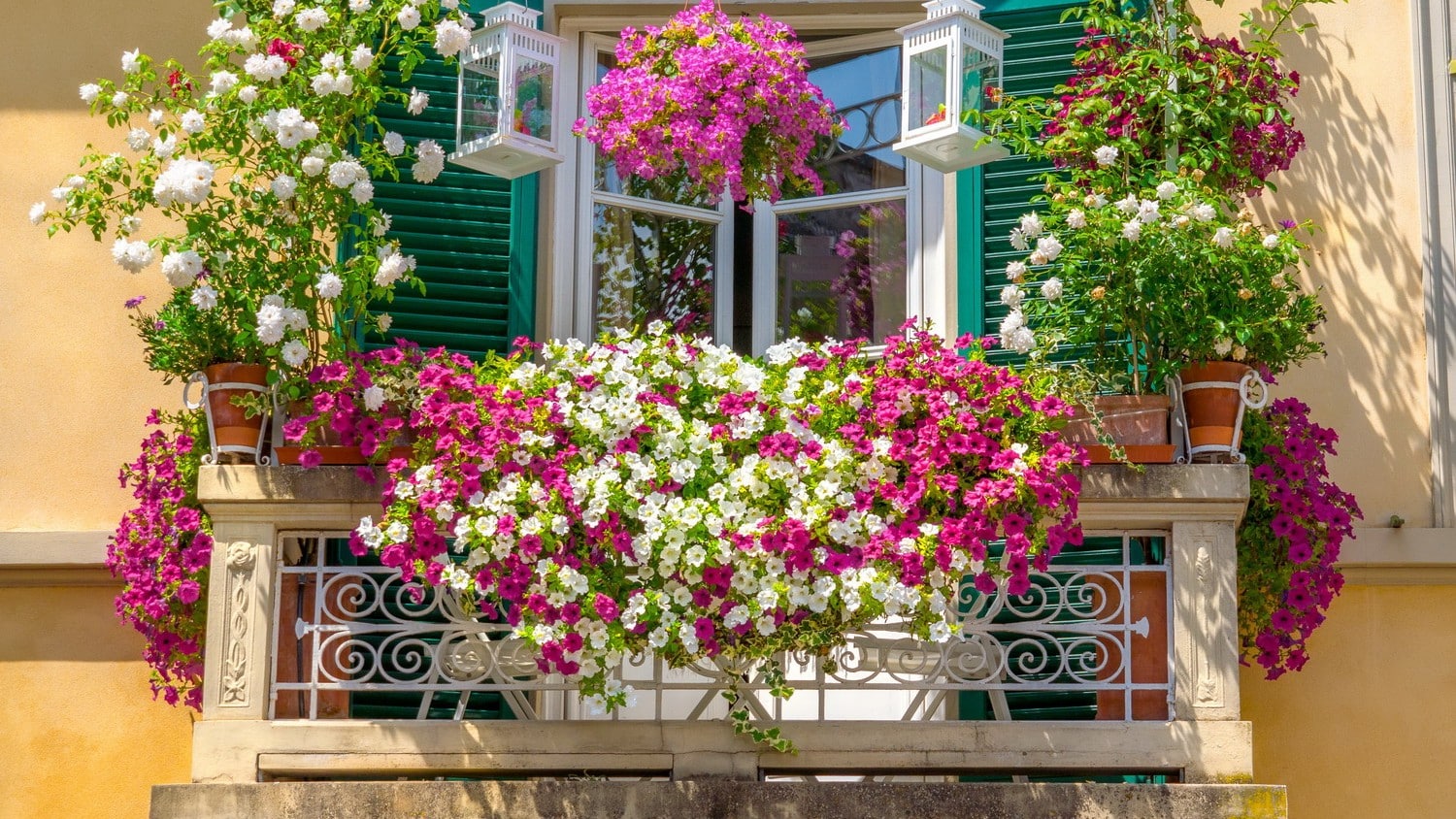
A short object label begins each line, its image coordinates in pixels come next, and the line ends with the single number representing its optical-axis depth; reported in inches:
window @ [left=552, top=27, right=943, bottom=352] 256.4
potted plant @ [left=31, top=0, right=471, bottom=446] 210.1
